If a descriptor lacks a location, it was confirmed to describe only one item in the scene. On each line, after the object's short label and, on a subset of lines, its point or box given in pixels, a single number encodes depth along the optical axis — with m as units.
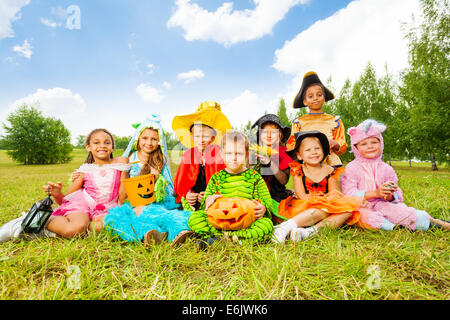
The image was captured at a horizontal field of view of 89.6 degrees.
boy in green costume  2.45
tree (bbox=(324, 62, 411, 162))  19.38
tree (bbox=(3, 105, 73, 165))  29.05
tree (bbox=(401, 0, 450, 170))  12.91
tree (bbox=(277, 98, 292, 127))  25.39
